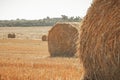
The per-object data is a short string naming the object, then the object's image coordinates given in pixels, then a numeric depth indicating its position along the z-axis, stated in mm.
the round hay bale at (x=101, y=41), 7699
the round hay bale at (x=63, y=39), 20907
